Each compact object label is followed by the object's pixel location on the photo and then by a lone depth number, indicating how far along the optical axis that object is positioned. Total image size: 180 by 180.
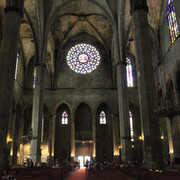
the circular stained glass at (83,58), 31.97
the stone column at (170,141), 21.90
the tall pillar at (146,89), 11.29
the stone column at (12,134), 26.25
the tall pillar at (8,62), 11.89
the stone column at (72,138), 28.56
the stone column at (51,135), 28.29
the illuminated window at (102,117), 30.92
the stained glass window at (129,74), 31.10
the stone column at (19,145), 28.09
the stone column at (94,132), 28.63
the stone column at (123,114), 19.95
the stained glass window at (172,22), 20.19
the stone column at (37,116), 19.69
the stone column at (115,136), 27.74
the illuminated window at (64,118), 31.00
